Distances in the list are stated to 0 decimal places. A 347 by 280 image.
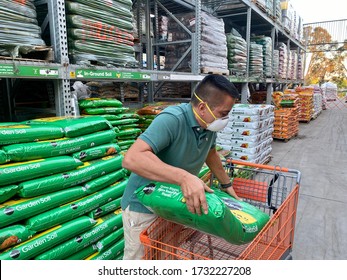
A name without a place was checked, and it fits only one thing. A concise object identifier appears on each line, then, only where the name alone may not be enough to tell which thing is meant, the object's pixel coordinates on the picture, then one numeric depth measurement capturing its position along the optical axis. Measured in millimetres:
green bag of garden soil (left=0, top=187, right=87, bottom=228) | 1776
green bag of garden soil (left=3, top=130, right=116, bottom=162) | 1880
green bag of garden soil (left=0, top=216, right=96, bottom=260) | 1780
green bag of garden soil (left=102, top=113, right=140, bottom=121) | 3046
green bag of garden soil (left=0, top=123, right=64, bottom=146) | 1861
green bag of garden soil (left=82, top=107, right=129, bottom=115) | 2936
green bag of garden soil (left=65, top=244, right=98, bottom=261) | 2194
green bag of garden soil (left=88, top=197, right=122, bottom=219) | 2330
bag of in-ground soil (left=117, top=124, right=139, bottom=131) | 3246
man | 1312
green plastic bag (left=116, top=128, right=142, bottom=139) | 3202
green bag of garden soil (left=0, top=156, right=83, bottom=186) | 1793
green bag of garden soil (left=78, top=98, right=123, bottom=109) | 2925
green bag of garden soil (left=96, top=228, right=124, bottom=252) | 2349
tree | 27062
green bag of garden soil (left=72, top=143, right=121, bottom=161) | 2316
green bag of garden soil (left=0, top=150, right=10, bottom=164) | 1793
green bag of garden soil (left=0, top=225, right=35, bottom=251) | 1733
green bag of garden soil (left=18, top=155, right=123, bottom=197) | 1910
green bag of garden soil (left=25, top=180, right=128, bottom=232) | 1934
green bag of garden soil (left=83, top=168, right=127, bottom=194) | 2311
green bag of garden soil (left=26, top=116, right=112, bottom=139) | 2207
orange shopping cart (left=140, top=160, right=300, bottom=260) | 1640
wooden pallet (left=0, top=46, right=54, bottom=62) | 2288
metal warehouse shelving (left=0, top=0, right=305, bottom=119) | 2304
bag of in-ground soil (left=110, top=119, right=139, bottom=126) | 3097
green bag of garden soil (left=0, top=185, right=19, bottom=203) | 1779
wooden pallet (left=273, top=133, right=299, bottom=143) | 8807
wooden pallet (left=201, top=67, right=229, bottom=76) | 4935
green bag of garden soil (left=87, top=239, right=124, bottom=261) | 2339
